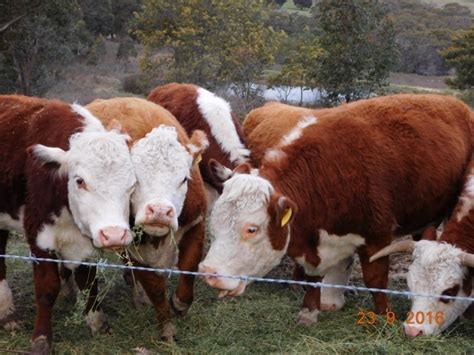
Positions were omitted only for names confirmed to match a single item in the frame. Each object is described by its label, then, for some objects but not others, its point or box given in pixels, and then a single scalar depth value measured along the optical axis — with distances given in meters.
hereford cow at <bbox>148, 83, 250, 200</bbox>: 6.76
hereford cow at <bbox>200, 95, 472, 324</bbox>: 4.84
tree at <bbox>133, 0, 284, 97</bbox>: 23.08
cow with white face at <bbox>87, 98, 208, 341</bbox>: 4.67
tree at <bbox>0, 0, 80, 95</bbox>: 22.05
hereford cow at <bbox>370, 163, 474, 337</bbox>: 5.00
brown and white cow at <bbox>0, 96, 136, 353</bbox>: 4.49
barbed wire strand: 4.54
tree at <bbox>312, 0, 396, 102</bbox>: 20.66
